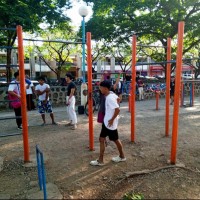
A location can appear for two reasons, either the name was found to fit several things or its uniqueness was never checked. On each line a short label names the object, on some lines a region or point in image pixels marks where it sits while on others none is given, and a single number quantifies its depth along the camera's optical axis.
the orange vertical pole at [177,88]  3.62
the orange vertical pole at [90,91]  4.28
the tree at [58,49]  20.41
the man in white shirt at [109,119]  3.67
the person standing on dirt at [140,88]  12.91
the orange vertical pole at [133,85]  4.69
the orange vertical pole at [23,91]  3.71
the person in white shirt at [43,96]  6.51
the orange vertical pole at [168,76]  5.00
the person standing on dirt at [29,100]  6.89
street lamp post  8.44
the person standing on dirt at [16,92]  5.25
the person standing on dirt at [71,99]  6.28
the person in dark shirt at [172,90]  11.21
